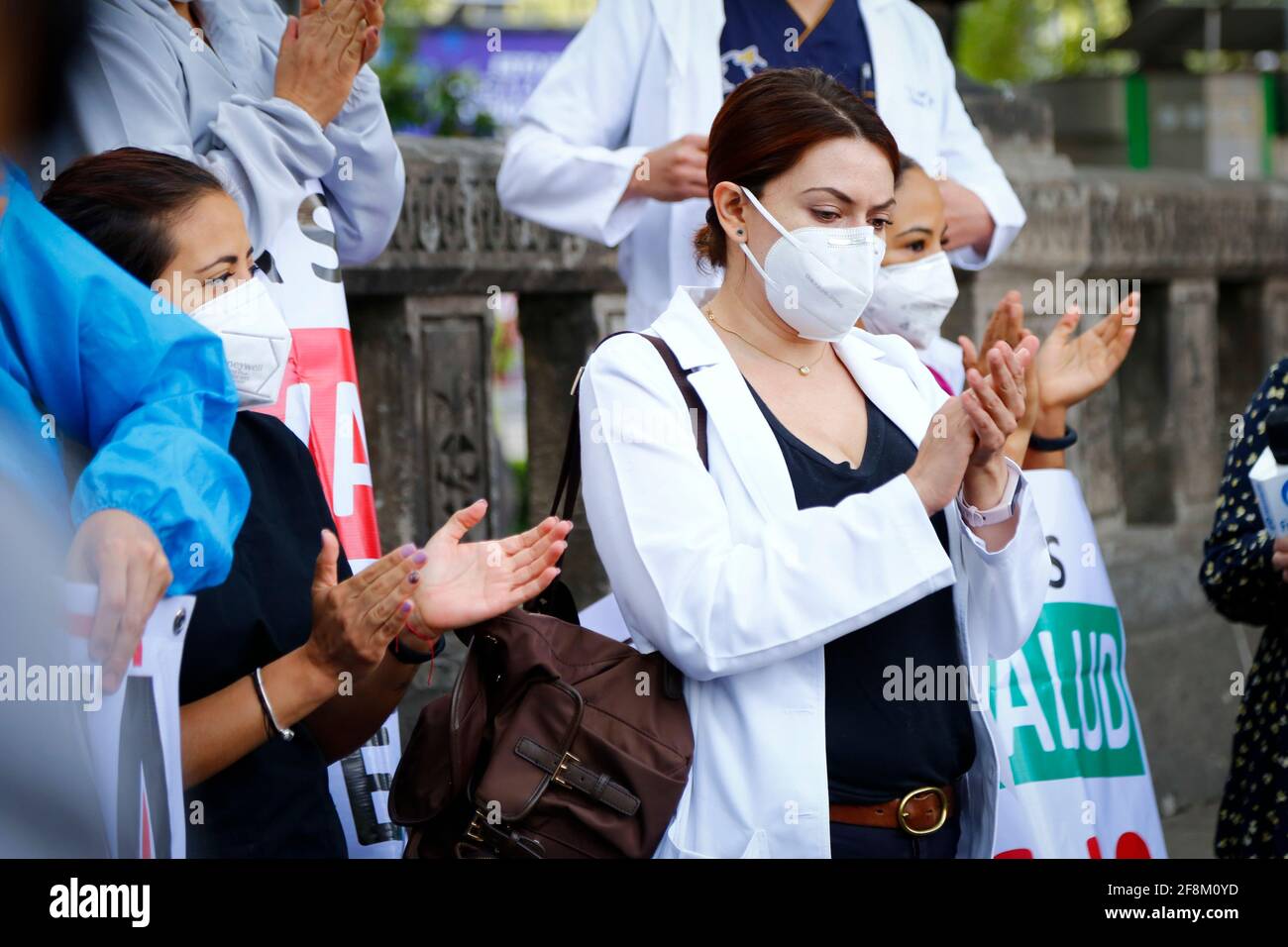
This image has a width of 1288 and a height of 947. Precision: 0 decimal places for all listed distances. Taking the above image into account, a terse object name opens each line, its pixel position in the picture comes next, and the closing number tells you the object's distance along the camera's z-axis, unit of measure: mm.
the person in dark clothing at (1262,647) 6687
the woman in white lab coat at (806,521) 5199
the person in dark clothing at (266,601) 4953
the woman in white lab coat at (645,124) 7480
